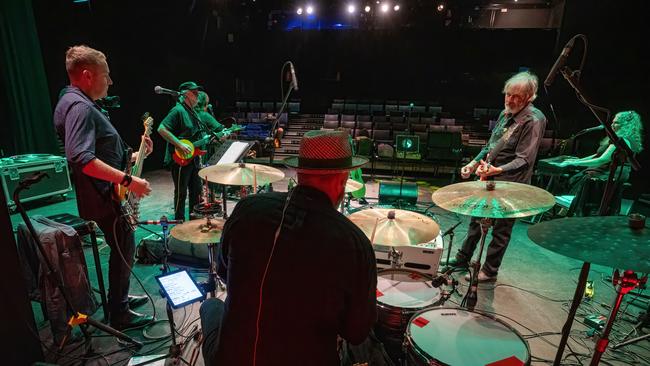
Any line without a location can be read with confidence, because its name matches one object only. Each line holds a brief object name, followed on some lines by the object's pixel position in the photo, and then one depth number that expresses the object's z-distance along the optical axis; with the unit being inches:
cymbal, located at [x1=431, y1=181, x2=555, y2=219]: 78.8
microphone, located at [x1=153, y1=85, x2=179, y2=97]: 140.8
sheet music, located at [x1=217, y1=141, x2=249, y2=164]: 144.9
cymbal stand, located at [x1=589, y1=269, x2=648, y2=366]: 61.2
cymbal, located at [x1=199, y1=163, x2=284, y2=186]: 103.3
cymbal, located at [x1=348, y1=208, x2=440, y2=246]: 81.8
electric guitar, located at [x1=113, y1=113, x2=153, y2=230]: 95.8
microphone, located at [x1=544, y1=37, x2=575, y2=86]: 67.7
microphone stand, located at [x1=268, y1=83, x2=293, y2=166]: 95.1
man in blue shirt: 83.8
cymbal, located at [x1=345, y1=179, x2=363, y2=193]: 123.7
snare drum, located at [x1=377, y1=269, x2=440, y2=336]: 77.1
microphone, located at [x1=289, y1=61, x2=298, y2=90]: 97.8
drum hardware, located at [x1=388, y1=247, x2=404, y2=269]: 103.3
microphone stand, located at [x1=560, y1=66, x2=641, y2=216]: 65.3
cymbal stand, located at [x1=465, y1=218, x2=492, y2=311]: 89.7
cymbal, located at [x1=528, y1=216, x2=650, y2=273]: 52.5
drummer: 45.9
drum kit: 58.4
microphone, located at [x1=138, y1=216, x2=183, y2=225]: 97.6
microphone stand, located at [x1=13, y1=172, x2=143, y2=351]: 68.3
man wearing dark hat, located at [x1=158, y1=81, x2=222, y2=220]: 164.7
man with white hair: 121.0
